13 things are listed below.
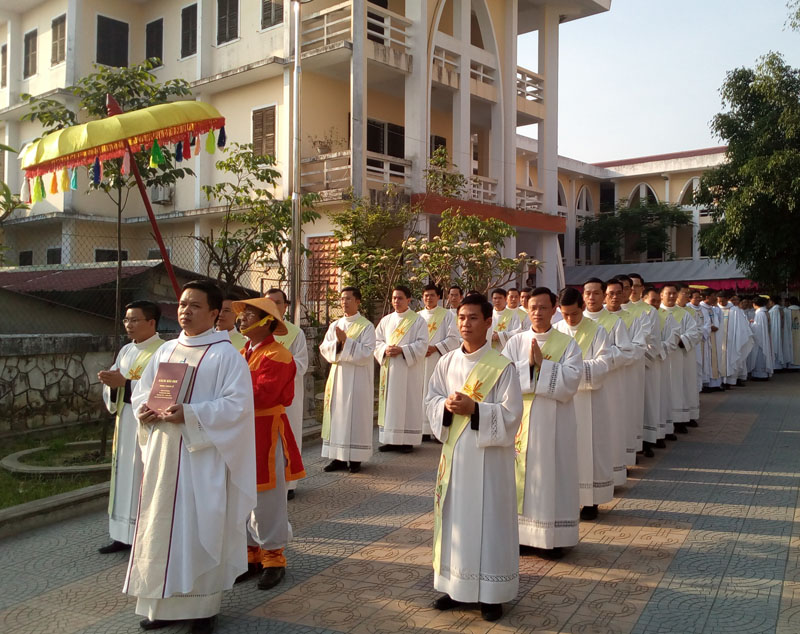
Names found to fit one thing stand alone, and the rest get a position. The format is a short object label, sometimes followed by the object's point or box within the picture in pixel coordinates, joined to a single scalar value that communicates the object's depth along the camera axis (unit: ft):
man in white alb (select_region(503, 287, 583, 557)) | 17.89
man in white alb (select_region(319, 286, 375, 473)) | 27.17
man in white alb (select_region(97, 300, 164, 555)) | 18.33
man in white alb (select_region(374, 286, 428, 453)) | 30.91
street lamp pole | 36.32
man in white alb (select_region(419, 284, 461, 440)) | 34.35
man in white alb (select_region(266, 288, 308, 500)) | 23.77
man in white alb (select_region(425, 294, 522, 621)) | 14.29
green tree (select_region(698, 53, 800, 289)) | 52.49
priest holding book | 13.58
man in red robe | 16.51
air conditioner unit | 67.87
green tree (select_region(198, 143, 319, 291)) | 41.37
